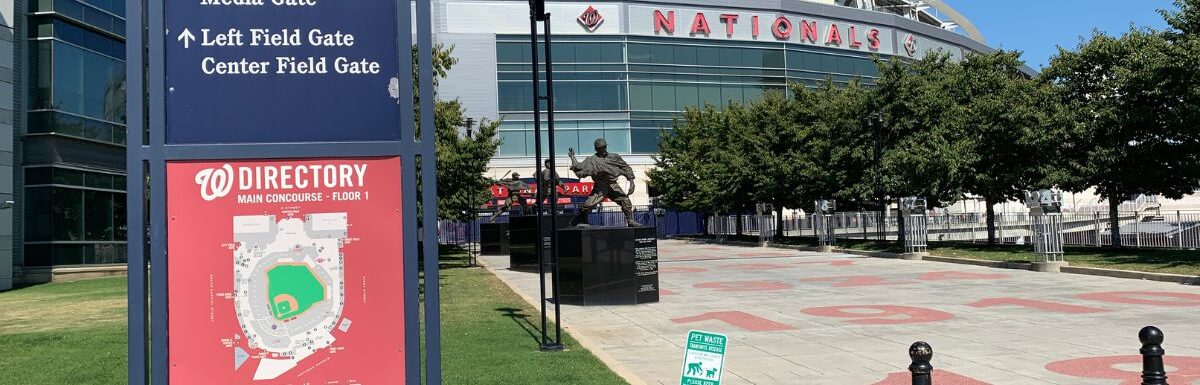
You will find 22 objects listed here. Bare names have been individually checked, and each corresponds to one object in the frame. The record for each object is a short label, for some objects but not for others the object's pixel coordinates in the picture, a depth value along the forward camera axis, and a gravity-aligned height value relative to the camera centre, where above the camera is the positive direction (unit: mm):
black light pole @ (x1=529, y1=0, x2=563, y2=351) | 11312 +1566
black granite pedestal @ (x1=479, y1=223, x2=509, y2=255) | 37781 -301
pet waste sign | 4883 -720
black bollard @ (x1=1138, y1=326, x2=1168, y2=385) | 5359 -870
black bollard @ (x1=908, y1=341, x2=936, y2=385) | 4828 -767
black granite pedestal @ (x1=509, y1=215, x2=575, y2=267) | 26781 -293
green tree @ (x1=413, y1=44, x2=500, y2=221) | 22734 +2160
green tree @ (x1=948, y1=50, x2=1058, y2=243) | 28453 +2411
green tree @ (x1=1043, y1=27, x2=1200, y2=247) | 24266 +2581
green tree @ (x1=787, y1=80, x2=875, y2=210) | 36250 +3092
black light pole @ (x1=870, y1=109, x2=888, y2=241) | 33031 +2519
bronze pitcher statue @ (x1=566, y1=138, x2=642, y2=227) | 18453 +1080
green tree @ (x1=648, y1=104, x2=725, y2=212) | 51344 +3748
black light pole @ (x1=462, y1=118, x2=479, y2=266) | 30552 +627
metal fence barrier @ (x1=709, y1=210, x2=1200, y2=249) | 28172 -560
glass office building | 26250 +3260
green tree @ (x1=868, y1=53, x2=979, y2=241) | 29969 +2912
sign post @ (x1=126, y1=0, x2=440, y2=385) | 4352 +220
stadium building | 58875 +11152
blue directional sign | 4383 +812
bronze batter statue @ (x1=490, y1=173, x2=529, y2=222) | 34625 +1655
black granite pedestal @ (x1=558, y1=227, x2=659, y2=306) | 16344 -688
